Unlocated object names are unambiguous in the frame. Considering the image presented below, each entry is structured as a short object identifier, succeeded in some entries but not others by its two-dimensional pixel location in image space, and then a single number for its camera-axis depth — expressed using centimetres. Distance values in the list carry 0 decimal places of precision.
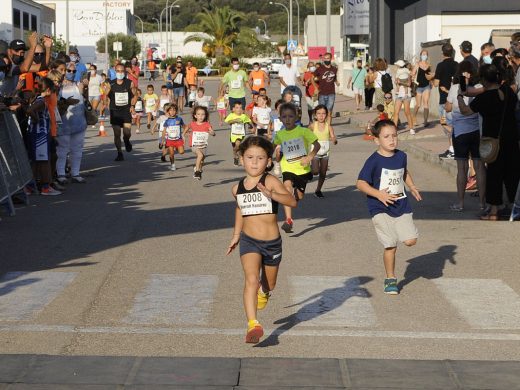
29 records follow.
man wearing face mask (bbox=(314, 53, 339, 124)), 2868
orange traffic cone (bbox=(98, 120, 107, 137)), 3032
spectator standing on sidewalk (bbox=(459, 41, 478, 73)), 1838
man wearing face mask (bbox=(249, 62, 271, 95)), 3038
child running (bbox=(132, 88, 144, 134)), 3198
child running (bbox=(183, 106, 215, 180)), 1894
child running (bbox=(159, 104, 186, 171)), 2067
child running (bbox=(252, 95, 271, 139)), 2117
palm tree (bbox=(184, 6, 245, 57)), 11259
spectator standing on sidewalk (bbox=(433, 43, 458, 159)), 2180
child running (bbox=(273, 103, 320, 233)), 1382
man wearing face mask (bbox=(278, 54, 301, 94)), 3203
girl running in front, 775
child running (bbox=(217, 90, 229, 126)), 3214
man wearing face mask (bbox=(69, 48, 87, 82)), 2619
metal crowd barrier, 1438
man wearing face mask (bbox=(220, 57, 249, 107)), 2970
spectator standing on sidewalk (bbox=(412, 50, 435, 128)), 2786
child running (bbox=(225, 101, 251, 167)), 2034
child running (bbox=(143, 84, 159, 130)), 3162
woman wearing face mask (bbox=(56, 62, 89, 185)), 1812
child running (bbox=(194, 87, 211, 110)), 3053
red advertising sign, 6850
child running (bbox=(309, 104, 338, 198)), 1634
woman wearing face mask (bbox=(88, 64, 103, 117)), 3416
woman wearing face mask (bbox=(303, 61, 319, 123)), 2934
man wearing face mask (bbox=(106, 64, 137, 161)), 2307
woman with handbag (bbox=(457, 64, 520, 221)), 1391
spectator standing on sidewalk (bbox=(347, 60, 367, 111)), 4072
